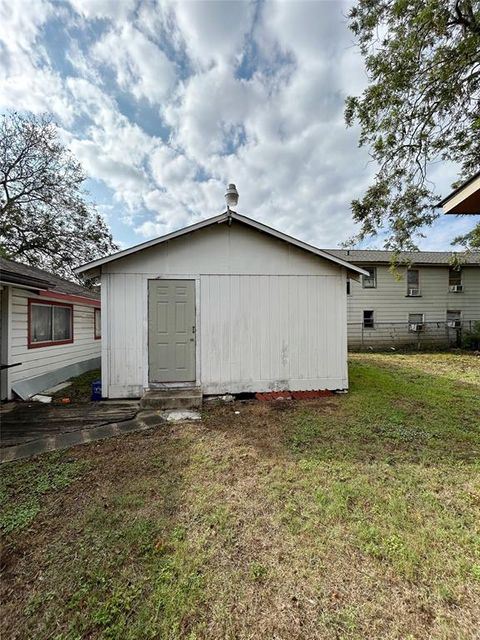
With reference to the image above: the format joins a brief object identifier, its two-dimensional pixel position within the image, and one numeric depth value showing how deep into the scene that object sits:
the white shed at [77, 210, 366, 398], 5.52
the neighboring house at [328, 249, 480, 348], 14.14
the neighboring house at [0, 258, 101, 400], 5.55
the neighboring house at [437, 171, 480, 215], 2.71
